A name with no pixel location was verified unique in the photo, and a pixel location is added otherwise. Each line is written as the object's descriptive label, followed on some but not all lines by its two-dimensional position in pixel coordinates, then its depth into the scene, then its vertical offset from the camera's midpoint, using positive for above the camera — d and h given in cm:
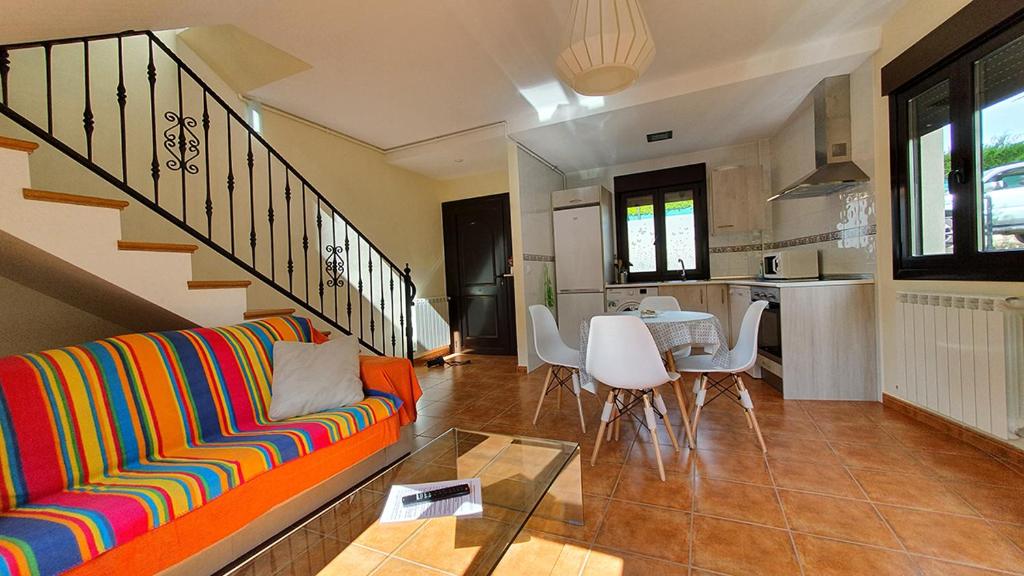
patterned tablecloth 215 -32
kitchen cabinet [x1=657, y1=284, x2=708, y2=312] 409 -19
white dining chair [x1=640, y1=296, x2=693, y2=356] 310 -21
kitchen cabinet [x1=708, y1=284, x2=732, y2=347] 401 -28
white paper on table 122 -73
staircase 160 +66
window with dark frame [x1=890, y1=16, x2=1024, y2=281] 188 +59
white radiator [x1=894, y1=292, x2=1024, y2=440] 179 -48
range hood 296 +112
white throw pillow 187 -46
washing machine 431 -19
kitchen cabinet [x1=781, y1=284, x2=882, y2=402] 283 -53
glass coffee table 105 -74
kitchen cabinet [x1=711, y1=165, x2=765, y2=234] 427 +87
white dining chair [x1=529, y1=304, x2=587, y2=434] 264 -49
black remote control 128 -71
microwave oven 332 +9
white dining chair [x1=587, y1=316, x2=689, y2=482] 192 -42
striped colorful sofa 107 -60
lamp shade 170 +109
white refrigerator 452 +34
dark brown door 534 +15
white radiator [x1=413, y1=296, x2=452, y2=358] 496 -53
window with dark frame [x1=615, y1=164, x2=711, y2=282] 462 +70
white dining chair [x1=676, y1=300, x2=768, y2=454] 213 -52
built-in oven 304 -47
